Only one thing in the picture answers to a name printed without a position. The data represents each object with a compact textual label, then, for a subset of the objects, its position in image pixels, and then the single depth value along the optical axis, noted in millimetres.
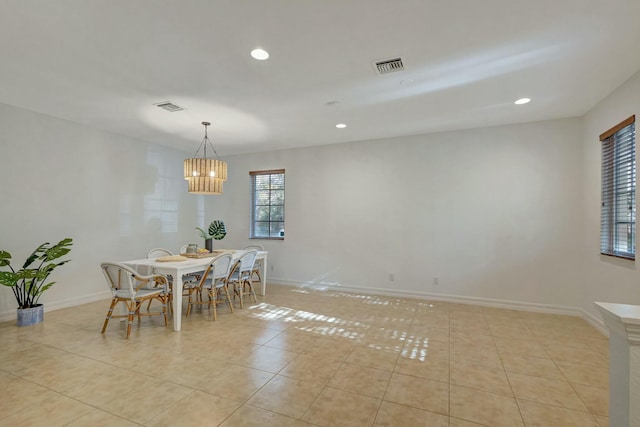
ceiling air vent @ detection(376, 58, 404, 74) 2723
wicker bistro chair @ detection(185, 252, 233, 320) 3918
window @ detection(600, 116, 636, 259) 3064
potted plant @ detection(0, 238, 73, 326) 3447
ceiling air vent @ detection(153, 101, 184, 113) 3713
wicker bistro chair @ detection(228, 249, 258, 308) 4370
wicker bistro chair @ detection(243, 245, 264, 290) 5455
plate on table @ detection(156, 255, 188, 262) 3993
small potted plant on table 4555
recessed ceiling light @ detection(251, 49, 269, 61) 2553
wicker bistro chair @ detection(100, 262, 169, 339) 3279
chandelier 4160
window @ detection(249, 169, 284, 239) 6297
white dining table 3479
